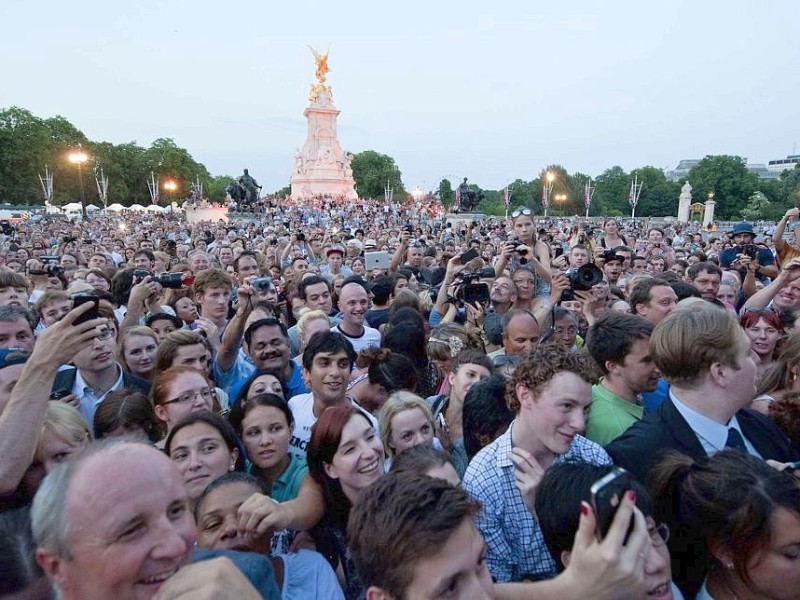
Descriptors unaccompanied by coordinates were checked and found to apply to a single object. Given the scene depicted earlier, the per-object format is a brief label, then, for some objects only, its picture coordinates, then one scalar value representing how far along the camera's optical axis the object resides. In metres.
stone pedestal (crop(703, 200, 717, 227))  50.72
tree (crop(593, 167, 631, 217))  85.12
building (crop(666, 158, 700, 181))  145.75
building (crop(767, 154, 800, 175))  153.60
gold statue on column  58.69
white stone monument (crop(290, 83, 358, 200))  56.41
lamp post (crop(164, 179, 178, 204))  80.44
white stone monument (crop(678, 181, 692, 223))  54.51
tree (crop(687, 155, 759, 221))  76.38
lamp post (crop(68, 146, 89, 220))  25.66
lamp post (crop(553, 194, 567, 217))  70.88
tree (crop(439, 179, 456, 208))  85.88
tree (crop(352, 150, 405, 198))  95.88
